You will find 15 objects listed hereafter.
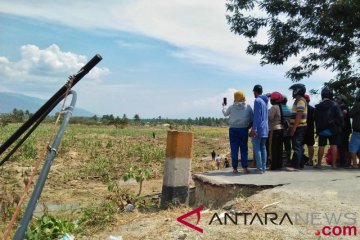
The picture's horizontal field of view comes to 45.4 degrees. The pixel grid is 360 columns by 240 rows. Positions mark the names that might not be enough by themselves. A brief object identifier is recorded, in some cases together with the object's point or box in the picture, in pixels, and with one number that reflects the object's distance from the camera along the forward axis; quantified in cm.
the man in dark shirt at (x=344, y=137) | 927
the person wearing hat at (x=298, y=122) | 833
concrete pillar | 619
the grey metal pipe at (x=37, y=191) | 246
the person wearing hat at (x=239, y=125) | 800
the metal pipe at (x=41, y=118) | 319
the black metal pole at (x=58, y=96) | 303
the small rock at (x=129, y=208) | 639
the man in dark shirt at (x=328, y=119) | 854
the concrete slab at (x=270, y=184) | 636
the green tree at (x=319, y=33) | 1026
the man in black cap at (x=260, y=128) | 780
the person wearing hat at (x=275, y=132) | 841
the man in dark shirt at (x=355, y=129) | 868
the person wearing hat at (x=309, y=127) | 900
